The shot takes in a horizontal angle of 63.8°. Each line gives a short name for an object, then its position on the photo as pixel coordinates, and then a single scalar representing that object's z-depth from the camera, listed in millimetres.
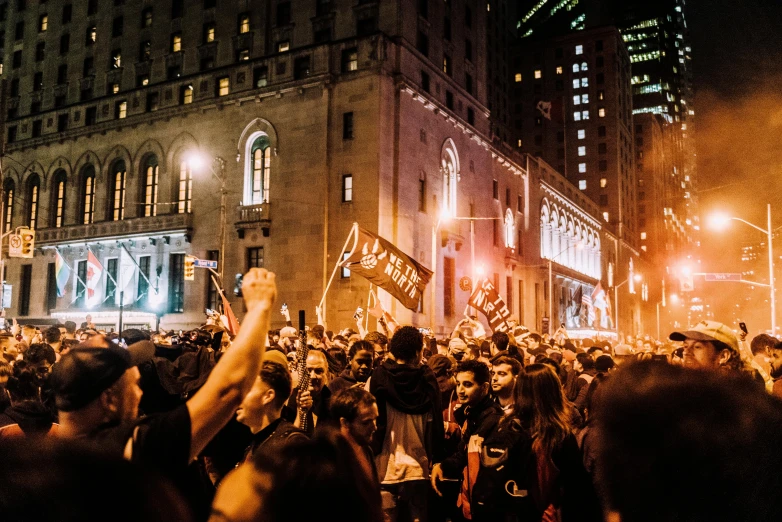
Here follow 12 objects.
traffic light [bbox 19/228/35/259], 27438
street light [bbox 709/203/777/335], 28173
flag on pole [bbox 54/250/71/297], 33062
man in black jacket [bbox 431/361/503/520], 5047
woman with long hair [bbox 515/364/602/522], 4363
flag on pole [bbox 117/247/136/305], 43375
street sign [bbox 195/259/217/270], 24272
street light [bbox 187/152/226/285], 39969
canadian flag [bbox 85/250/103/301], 30125
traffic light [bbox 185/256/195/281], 26922
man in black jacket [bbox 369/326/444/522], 5816
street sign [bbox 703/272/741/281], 30922
